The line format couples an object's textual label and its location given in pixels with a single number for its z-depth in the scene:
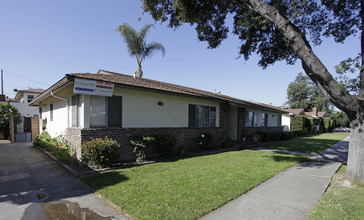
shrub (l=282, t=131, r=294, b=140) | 18.56
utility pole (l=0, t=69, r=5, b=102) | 32.01
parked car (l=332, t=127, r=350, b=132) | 44.38
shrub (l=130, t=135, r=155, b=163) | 7.29
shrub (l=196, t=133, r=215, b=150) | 10.33
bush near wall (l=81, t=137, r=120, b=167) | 6.07
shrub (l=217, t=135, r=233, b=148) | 11.69
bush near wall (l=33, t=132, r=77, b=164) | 6.92
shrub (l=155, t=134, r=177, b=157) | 8.03
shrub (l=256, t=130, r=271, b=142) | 15.60
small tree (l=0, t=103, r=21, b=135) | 15.70
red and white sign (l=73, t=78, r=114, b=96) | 6.22
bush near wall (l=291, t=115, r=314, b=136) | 25.48
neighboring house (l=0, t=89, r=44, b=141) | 16.77
